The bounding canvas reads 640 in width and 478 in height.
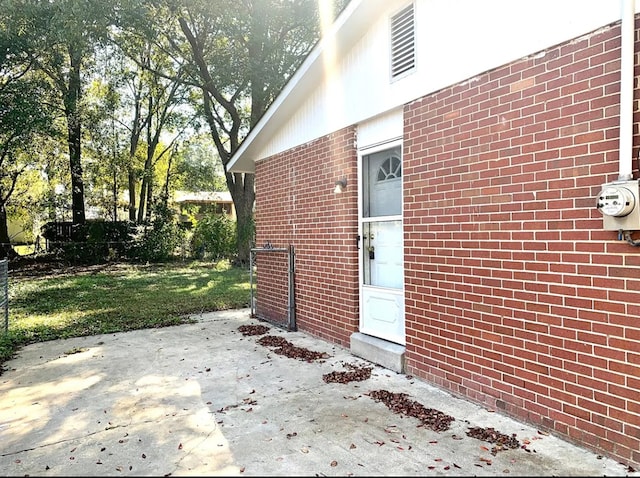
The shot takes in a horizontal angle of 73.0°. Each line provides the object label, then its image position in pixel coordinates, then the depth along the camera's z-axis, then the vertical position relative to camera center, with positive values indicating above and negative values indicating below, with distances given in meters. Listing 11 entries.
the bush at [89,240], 16.88 -0.45
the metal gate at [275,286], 6.65 -1.00
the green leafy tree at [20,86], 10.08 +3.88
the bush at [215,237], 18.52 -0.47
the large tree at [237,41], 12.55 +5.95
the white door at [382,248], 4.74 -0.28
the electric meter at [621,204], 2.47 +0.09
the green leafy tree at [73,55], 10.04 +4.87
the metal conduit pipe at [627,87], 2.52 +0.77
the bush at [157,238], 17.83 -0.46
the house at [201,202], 20.23 +1.81
